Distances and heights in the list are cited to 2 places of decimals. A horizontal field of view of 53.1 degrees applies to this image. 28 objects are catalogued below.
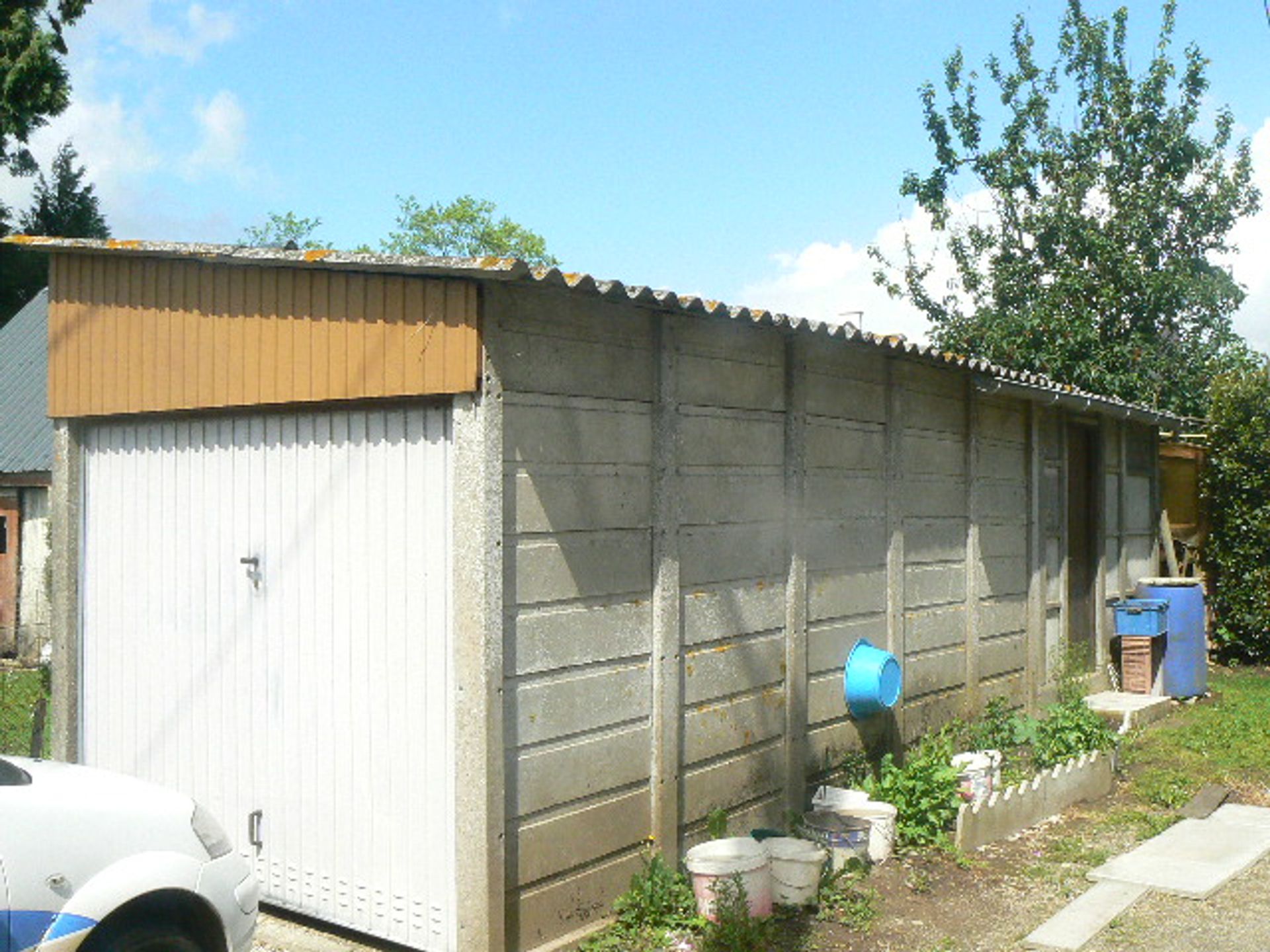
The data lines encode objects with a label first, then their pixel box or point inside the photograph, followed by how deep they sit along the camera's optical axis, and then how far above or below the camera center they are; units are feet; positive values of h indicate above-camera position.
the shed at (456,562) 17.99 -0.81
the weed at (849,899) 20.30 -6.40
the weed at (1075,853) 23.56 -6.47
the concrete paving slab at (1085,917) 19.30 -6.52
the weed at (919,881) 21.75 -6.42
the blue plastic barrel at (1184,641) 39.58 -4.09
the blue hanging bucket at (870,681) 25.66 -3.44
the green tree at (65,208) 119.96 +29.89
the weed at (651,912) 18.89 -6.16
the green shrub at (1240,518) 48.39 -0.28
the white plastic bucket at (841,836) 22.15 -5.72
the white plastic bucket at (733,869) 19.11 -5.38
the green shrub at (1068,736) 29.14 -5.23
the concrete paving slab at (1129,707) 35.40 -5.66
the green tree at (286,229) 183.62 +41.32
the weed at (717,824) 21.18 -5.22
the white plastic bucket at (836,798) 24.31 -5.51
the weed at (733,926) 18.40 -6.07
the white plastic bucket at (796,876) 20.16 -5.79
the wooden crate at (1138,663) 39.45 -4.76
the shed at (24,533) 56.65 -0.79
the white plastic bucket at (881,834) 23.03 -5.85
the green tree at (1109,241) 63.57 +14.24
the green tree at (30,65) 76.48 +27.38
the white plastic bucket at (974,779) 26.45 -5.60
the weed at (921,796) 24.03 -5.53
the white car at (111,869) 12.22 -3.69
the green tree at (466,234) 172.65 +38.37
